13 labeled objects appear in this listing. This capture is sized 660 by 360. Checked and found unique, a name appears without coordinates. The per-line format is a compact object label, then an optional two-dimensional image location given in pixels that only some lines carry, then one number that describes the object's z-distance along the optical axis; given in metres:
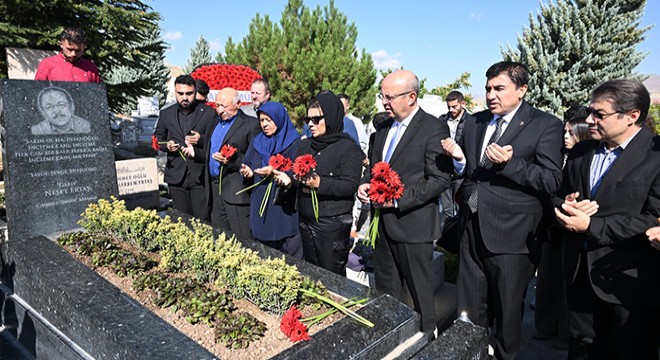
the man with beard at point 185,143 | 4.94
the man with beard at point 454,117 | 6.04
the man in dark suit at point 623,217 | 2.31
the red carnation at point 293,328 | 2.22
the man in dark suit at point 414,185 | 3.06
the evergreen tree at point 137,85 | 11.08
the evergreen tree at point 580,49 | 12.64
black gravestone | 3.89
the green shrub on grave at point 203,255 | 2.61
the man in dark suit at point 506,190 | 2.67
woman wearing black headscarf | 3.45
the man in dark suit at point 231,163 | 4.50
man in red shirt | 4.57
